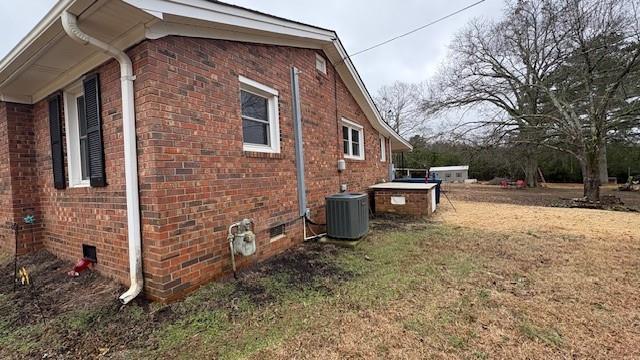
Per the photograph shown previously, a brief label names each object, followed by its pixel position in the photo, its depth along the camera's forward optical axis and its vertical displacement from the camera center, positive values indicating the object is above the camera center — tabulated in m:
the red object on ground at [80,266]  3.68 -1.06
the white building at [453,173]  36.00 -0.35
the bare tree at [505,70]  14.50 +5.76
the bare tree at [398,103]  33.53 +8.58
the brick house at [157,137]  2.92 +0.62
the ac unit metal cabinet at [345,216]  5.17 -0.76
